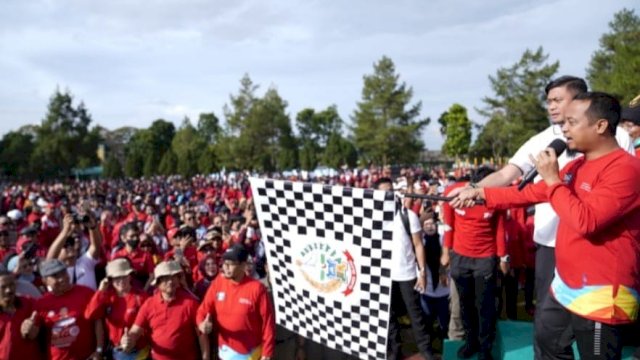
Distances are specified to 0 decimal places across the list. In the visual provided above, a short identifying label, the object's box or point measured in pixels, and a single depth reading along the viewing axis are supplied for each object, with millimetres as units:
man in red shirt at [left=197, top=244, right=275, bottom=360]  4285
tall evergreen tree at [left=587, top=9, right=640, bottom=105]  30844
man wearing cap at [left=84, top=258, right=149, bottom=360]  4402
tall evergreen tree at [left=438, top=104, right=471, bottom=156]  72875
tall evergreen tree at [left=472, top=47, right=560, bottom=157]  42812
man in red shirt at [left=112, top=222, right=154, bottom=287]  6102
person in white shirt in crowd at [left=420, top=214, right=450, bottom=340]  6117
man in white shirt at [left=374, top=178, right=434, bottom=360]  4961
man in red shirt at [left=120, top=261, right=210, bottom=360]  4324
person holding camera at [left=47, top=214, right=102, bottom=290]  5540
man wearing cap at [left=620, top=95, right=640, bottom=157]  3815
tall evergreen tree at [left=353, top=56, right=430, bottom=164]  48062
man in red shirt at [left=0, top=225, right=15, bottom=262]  6295
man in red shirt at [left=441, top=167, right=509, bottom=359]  4453
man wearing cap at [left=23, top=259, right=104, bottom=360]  4211
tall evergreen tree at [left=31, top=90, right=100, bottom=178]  55625
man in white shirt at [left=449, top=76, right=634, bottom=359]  3150
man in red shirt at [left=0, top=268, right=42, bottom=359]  3910
